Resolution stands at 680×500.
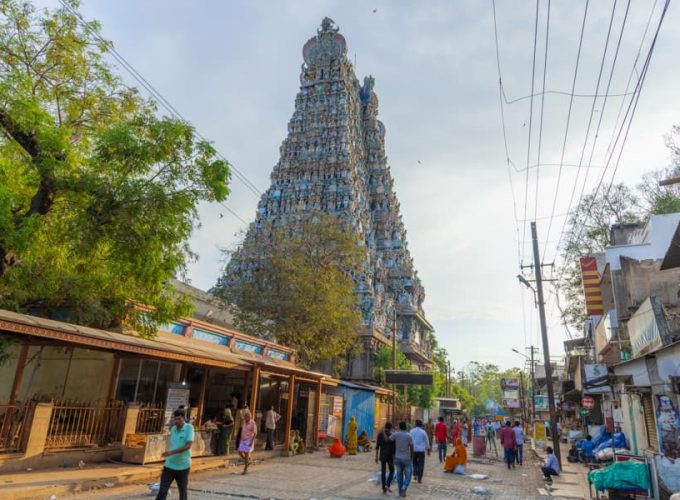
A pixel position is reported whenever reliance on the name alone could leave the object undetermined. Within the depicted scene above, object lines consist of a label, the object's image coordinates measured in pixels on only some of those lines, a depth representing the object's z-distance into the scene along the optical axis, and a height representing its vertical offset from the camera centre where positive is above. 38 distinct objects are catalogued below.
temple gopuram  49.75 +24.89
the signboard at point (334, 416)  21.20 -0.76
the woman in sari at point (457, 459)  14.79 -1.67
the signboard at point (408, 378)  27.27 +1.46
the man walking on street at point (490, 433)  27.06 -1.52
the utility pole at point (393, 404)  28.79 -0.09
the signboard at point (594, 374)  18.54 +1.61
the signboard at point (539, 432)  28.30 -1.35
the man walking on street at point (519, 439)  17.75 -1.15
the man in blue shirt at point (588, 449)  17.88 -1.47
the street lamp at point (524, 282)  21.49 +5.72
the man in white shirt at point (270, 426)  16.72 -1.03
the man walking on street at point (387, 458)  10.35 -1.22
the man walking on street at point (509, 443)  17.38 -1.30
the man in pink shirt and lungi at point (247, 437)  11.82 -1.04
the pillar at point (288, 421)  16.73 -0.84
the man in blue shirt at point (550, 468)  13.20 -1.61
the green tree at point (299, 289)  26.14 +6.15
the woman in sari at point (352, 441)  19.06 -1.62
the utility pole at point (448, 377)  69.88 +4.08
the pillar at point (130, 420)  11.68 -0.74
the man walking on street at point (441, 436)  17.73 -1.16
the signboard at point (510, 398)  50.47 +1.08
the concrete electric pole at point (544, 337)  16.64 +2.70
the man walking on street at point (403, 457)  9.84 -1.12
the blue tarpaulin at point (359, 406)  23.77 -0.26
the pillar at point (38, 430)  9.34 -0.88
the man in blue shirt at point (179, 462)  6.50 -0.96
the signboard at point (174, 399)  13.03 -0.18
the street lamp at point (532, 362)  47.28 +5.11
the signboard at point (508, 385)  53.09 +2.57
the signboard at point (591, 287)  21.56 +5.73
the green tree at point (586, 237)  29.91 +11.25
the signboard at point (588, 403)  26.05 +0.47
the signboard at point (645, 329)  11.68 +2.32
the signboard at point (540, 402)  49.86 +0.73
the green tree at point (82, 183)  9.71 +4.45
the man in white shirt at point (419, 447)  11.88 -1.08
